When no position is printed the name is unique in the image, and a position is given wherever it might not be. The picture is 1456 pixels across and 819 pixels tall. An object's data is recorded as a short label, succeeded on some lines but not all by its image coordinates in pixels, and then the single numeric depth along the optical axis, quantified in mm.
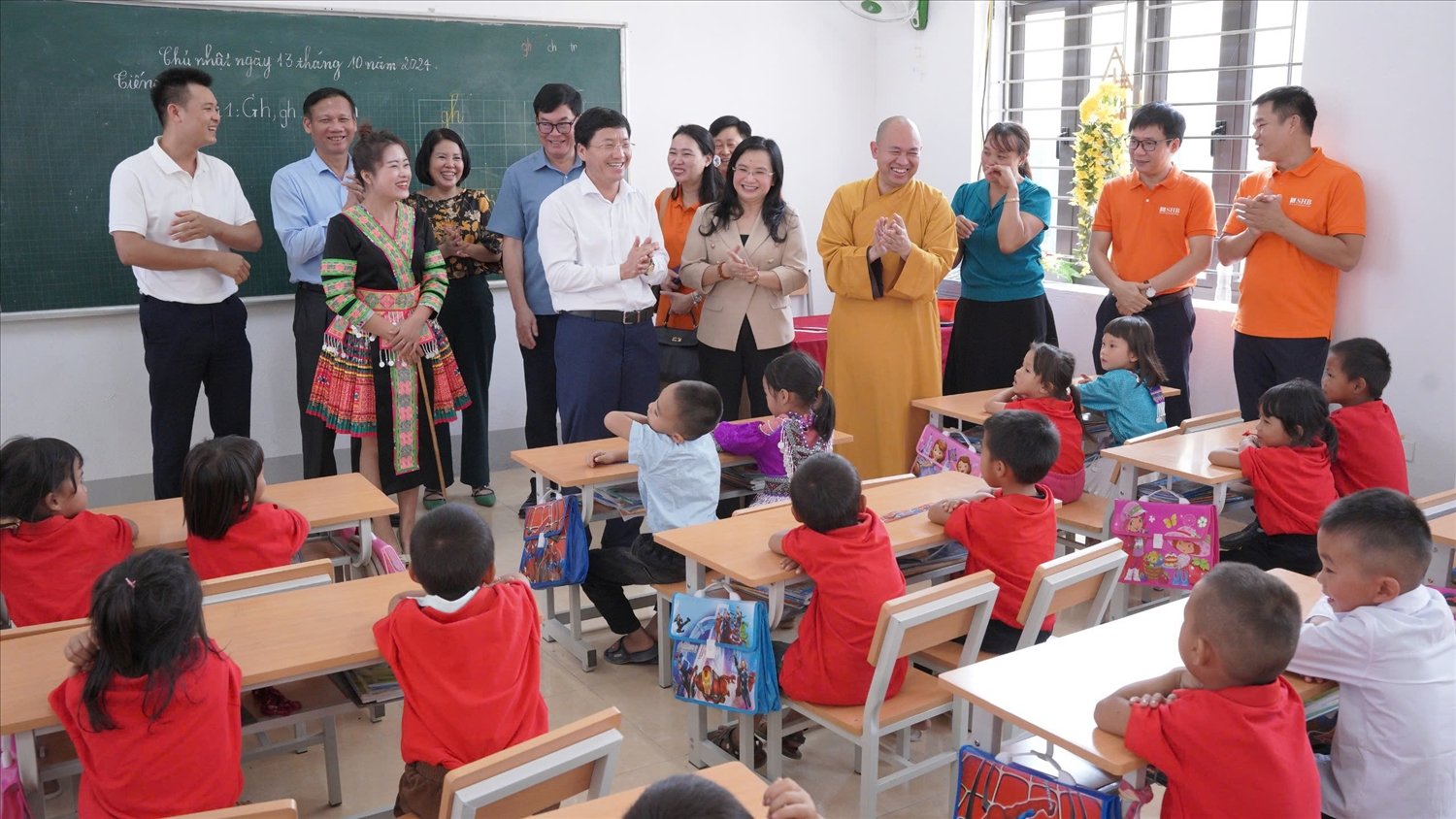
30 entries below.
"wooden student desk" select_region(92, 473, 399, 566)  3037
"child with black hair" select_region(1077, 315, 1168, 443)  4207
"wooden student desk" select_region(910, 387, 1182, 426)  4270
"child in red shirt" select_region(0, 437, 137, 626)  2707
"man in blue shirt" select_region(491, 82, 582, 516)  4949
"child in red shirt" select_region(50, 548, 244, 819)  1937
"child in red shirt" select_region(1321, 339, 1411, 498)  3631
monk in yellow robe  4605
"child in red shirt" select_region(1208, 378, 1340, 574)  3463
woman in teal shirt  4859
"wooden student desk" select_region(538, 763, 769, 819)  1742
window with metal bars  5543
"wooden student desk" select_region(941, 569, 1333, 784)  1949
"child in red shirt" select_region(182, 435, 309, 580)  2768
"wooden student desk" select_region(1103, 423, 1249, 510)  3512
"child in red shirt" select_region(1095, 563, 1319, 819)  1827
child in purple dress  3590
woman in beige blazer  4559
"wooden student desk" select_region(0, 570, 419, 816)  2066
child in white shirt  2072
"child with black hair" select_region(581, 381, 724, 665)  3344
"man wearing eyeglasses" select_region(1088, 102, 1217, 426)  4898
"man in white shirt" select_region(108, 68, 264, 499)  4203
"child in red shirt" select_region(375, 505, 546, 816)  2188
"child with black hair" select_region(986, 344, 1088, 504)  3949
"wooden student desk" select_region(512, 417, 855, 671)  3529
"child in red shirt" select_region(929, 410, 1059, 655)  2865
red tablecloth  5512
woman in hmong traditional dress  4070
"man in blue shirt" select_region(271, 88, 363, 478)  4621
